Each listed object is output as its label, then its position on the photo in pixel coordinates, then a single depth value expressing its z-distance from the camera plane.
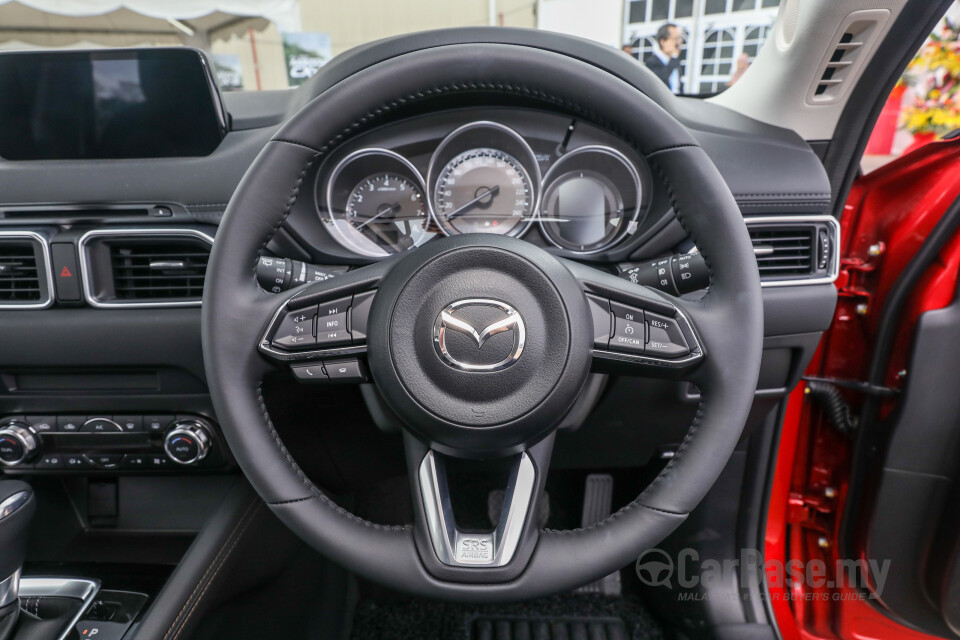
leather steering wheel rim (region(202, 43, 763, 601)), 0.71
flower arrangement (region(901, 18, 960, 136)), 1.28
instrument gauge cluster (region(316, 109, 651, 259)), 1.13
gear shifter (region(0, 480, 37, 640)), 0.91
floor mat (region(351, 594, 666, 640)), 1.50
